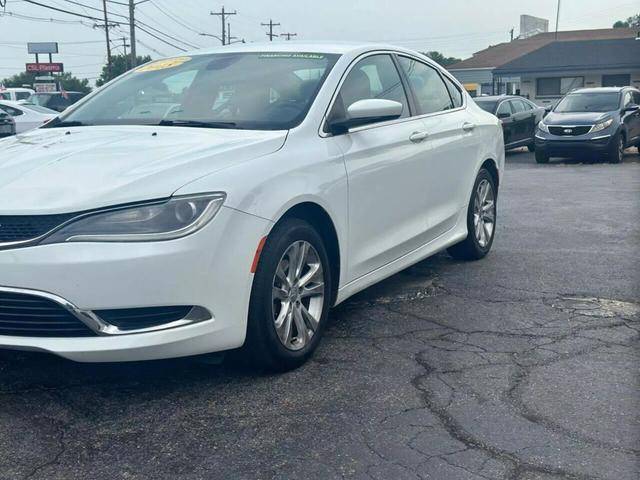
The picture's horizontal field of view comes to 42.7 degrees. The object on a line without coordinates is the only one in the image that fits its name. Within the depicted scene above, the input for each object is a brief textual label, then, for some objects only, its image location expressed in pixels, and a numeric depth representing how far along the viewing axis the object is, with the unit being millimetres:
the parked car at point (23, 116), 17156
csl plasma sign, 64562
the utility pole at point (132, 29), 41500
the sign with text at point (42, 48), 73062
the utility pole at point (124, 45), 73312
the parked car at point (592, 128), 16625
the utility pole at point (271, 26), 76750
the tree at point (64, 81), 84344
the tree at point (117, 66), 68888
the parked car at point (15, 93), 35416
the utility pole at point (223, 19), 66562
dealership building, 46219
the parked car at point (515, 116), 18562
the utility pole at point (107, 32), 56375
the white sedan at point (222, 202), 3363
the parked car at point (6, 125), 13906
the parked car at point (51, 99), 27109
